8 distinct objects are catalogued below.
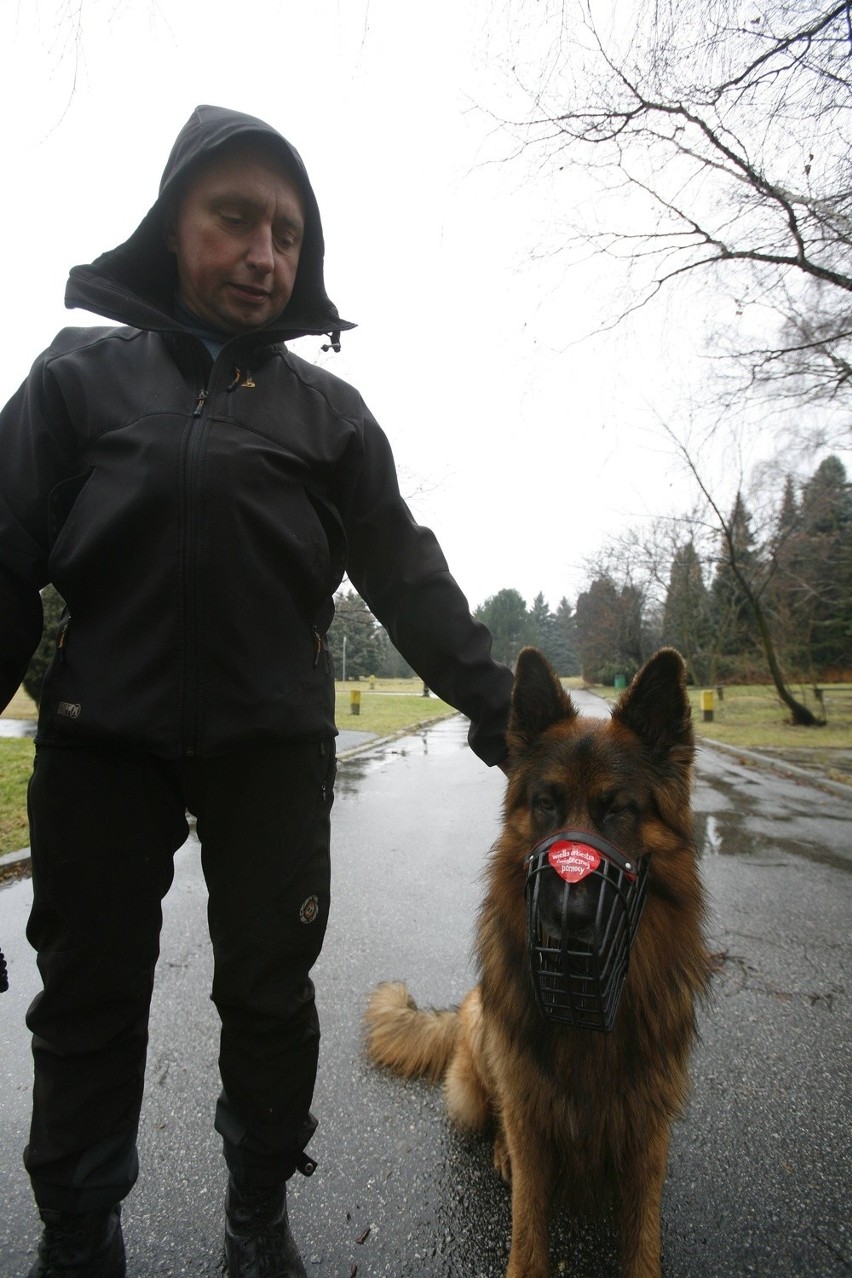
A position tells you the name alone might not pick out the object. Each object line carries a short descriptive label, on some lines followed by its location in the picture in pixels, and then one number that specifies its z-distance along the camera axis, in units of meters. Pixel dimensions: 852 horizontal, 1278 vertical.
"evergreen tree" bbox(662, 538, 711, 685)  32.78
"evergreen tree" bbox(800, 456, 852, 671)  19.16
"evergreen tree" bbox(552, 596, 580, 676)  91.88
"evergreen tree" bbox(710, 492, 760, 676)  20.45
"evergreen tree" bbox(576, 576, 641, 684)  43.41
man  1.53
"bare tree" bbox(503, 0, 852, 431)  5.05
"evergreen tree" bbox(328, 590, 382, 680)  53.84
